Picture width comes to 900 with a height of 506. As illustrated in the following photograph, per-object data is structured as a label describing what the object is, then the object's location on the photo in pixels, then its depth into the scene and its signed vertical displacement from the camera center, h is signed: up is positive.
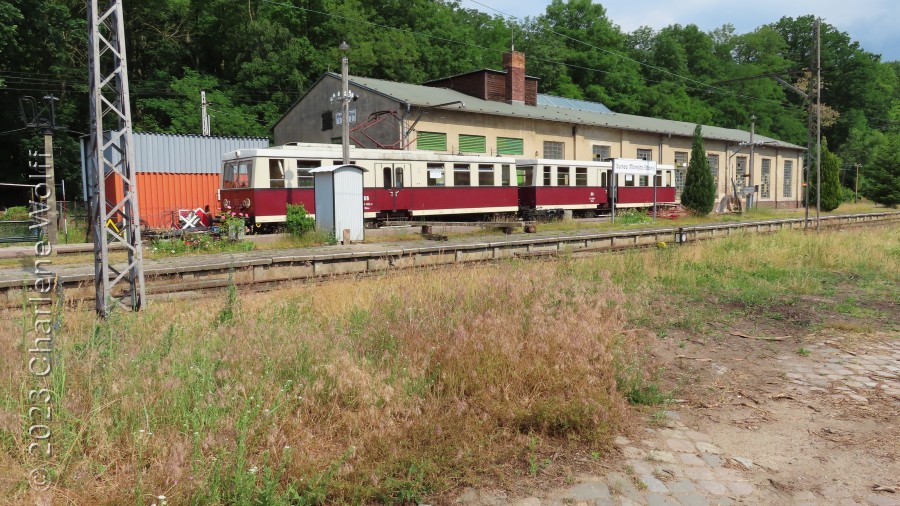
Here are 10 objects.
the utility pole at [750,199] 43.31 +0.21
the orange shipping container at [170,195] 22.08 +0.58
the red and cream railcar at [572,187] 25.61 +0.80
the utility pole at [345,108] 18.16 +2.99
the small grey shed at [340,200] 16.61 +0.24
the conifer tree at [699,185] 29.83 +0.90
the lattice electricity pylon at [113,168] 6.84 +0.50
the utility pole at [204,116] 29.70 +4.56
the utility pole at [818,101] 20.92 +3.62
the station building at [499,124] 28.25 +4.38
